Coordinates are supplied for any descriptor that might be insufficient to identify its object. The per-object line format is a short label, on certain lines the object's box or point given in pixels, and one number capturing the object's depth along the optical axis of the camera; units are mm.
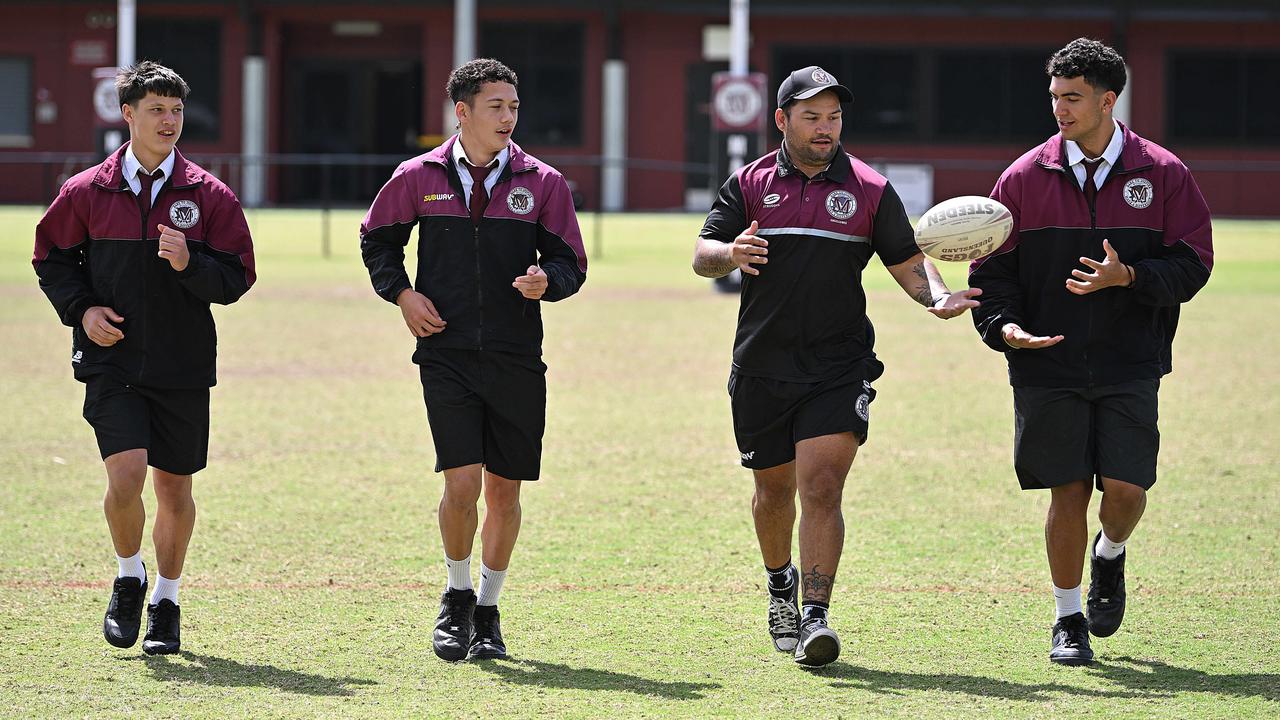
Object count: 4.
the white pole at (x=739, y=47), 44062
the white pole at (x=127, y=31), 64562
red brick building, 72437
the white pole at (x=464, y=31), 72750
